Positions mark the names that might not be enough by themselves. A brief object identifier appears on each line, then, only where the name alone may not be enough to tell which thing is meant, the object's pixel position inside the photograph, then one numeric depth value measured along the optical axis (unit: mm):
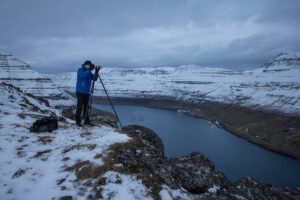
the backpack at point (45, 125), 9555
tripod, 11204
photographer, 10305
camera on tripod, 10234
